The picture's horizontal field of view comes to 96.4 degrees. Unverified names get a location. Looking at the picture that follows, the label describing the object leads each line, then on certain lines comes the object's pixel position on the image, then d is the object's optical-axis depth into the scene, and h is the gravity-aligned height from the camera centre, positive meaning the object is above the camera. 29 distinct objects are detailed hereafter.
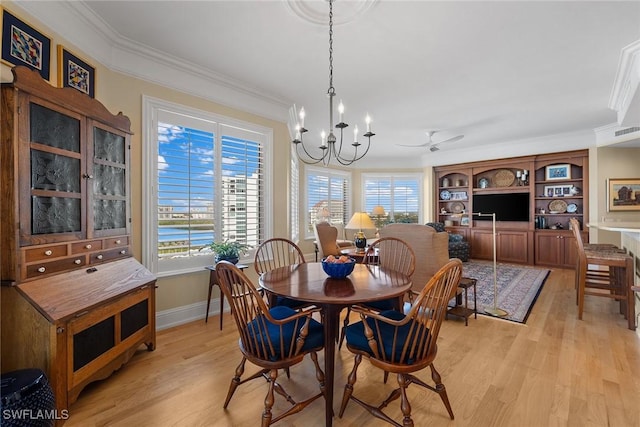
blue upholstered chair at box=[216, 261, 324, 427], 1.57 -0.72
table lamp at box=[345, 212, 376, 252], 4.18 -0.13
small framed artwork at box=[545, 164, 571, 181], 6.06 +0.89
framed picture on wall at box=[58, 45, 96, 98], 2.17 +1.13
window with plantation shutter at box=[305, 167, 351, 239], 7.10 +0.45
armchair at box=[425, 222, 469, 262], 6.49 -0.78
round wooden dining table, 1.63 -0.48
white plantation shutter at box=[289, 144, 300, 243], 5.63 +0.41
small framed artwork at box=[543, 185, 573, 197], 6.09 +0.49
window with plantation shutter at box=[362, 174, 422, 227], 8.12 +0.53
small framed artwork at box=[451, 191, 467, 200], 7.48 +0.48
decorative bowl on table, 2.04 -0.38
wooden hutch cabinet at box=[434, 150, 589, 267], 5.98 +0.21
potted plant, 3.10 -0.41
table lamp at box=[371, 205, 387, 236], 6.71 +0.06
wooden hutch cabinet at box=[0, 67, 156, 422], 1.62 -0.21
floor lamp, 3.39 -1.19
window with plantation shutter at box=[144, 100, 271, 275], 2.93 +0.32
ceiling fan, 5.30 +1.36
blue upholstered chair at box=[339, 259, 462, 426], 1.51 -0.74
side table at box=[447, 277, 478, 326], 3.17 -1.11
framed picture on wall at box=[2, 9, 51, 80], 1.80 +1.13
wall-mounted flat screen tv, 6.49 +0.18
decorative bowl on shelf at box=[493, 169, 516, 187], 6.83 +0.86
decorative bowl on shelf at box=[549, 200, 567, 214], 6.20 +0.15
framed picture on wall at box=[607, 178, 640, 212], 5.22 +0.35
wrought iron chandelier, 2.09 +0.76
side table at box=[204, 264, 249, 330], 3.01 -0.76
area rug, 3.61 -1.17
